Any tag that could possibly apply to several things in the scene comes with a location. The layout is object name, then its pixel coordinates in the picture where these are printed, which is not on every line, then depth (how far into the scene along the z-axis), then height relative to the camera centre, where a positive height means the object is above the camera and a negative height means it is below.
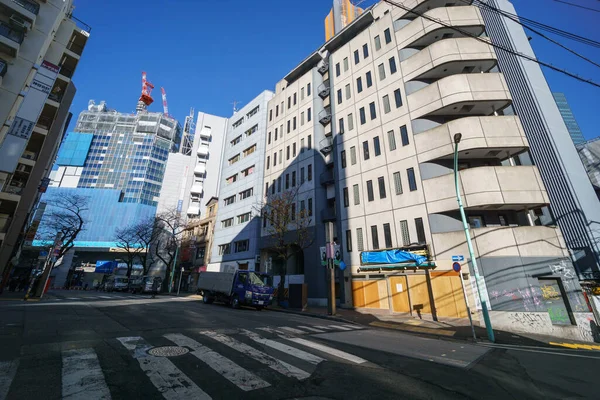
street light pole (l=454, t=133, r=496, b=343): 11.49 +0.01
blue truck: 18.73 -0.46
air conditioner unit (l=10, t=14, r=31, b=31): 21.75 +21.89
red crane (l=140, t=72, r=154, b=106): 121.19 +88.05
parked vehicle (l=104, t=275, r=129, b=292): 38.94 -0.05
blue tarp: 19.07 +2.04
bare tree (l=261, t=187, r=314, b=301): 24.03 +6.29
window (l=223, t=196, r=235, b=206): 42.19 +13.56
